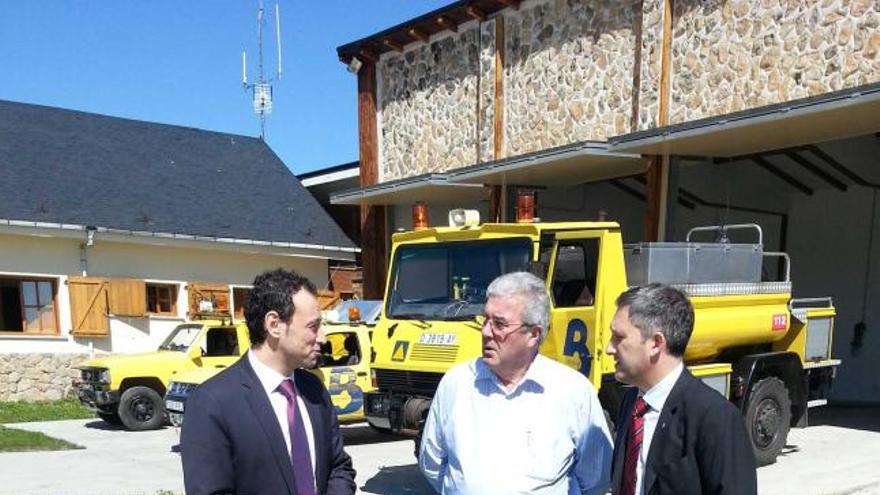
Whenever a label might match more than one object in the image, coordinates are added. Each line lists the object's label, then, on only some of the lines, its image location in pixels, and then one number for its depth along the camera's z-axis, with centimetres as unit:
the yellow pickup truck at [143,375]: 1159
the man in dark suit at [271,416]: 237
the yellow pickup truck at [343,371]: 976
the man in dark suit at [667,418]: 234
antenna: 2562
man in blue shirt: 264
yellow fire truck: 670
